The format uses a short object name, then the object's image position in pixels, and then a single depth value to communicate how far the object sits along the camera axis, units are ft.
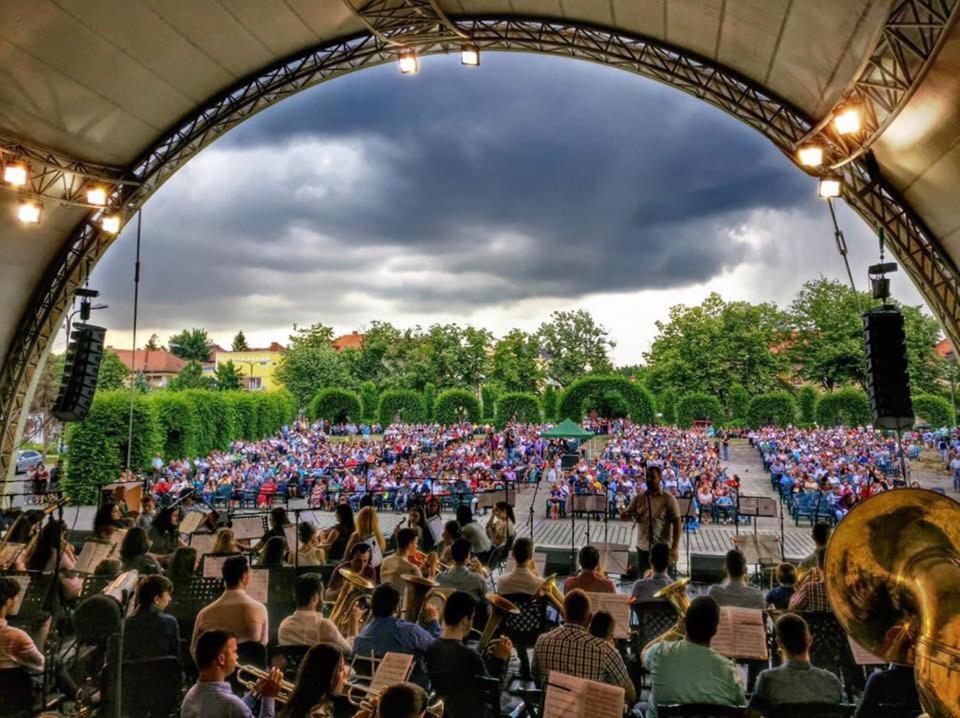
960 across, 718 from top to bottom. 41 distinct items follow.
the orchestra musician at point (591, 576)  16.21
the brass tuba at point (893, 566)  7.65
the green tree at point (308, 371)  193.57
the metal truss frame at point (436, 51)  28.84
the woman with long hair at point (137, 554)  19.06
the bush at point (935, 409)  129.29
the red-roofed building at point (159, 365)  291.58
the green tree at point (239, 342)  371.31
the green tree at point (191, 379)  215.63
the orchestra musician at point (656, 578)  15.99
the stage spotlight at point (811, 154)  26.21
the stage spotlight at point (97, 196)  35.07
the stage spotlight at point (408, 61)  32.96
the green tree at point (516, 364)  199.72
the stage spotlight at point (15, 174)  29.53
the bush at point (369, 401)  170.03
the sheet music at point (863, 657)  12.14
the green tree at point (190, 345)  332.19
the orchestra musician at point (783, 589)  16.65
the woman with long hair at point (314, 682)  8.51
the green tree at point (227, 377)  246.06
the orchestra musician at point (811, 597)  14.98
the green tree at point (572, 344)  232.94
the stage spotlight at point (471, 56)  33.09
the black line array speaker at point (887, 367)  25.30
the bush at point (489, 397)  171.27
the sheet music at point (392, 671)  9.87
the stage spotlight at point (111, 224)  37.93
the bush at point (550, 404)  154.10
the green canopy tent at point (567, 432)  83.92
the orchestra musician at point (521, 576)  16.34
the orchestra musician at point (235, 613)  13.29
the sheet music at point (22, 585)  15.20
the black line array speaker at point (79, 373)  36.42
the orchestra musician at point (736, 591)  15.51
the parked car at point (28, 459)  83.85
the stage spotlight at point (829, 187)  27.35
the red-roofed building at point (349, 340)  341.66
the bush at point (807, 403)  142.86
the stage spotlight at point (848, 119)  22.52
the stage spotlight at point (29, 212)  31.27
